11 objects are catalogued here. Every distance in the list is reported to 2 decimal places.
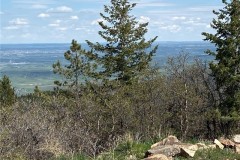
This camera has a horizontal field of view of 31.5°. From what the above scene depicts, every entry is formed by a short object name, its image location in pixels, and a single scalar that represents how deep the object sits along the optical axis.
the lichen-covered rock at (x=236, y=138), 12.55
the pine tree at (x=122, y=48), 38.06
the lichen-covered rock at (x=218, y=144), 11.73
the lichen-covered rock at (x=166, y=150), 10.54
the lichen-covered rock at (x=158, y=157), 9.77
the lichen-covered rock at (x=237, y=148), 11.49
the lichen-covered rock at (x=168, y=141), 11.43
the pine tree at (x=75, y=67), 37.69
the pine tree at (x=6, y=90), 50.72
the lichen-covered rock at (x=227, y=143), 11.95
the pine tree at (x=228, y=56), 30.16
